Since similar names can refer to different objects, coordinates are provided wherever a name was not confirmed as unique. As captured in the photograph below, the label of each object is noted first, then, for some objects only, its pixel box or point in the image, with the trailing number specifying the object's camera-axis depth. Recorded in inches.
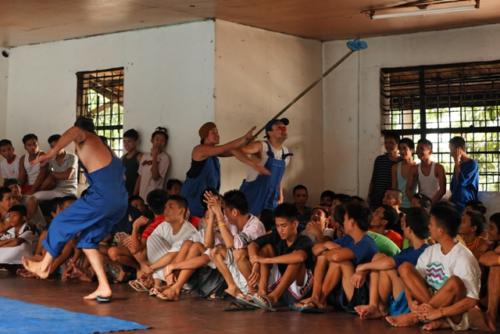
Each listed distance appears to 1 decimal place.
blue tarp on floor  219.5
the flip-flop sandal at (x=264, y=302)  262.5
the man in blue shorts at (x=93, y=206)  275.9
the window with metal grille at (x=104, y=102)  438.6
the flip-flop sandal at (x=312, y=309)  258.1
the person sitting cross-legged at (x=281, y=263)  263.4
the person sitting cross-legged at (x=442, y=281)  225.1
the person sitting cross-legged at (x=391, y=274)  241.6
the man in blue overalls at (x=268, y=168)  329.4
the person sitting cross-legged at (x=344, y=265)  252.8
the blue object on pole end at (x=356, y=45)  363.3
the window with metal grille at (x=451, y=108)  405.1
